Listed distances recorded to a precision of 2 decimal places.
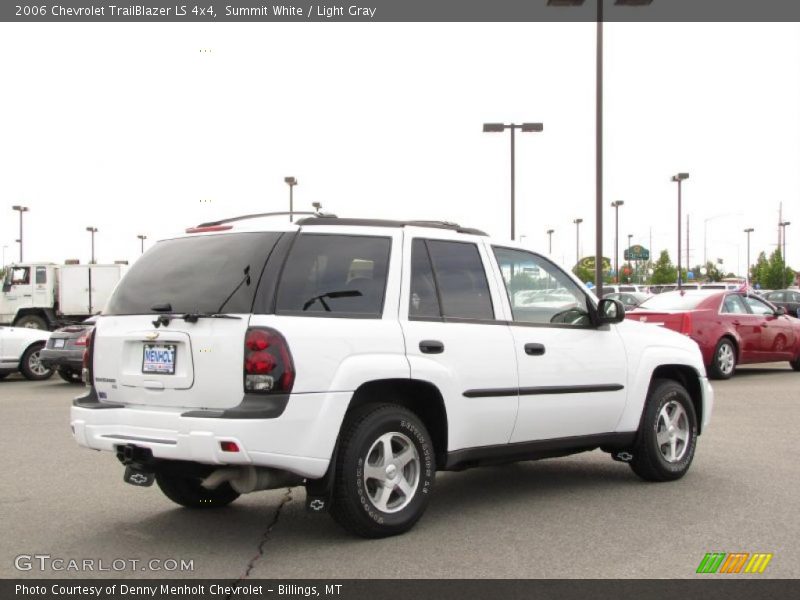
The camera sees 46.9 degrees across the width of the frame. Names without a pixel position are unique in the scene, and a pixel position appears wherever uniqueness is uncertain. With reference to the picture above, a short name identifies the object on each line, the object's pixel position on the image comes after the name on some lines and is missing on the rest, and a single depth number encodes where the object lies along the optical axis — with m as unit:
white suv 5.11
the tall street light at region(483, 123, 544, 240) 27.44
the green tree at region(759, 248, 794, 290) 92.38
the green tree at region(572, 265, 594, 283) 88.75
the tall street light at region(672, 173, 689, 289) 44.09
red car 15.70
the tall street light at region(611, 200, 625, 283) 59.53
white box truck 28.38
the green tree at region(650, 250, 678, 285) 98.56
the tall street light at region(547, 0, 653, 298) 20.27
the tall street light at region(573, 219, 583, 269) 70.18
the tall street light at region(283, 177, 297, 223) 37.12
